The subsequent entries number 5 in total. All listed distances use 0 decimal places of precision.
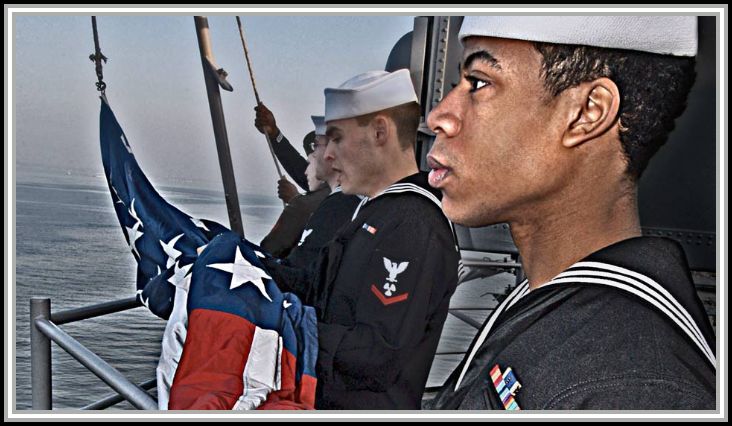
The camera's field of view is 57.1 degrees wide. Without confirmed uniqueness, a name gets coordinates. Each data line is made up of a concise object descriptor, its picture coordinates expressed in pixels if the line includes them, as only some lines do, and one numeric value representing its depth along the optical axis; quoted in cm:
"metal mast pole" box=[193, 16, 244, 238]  177
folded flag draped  152
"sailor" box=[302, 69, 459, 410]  164
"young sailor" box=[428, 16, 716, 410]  63
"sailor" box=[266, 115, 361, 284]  183
